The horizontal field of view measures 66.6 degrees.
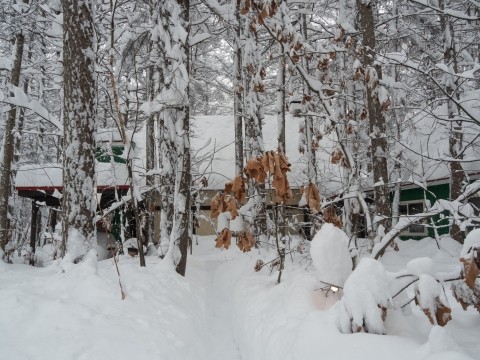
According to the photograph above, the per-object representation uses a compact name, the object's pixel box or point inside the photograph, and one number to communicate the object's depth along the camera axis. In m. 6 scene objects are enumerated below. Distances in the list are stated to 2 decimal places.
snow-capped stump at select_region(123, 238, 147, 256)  12.35
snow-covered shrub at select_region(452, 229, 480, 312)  2.17
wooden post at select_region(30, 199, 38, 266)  14.40
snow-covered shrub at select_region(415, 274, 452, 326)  2.47
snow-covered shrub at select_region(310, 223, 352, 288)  3.99
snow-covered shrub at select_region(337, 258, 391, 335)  2.84
